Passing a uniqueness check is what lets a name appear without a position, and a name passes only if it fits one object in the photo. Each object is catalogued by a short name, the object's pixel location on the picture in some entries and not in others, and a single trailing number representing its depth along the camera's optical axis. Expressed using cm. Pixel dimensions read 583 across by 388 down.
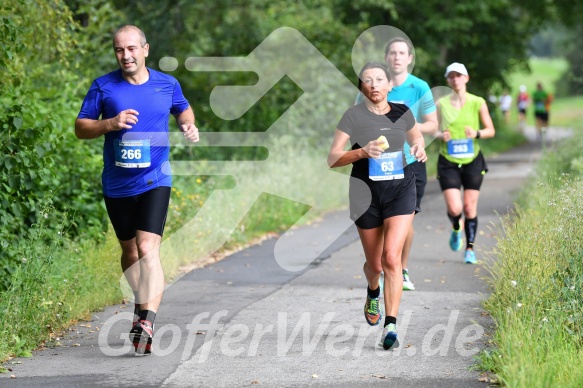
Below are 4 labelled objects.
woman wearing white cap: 2236
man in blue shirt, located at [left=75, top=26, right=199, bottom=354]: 1455
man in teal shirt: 1881
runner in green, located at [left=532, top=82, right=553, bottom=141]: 7369
